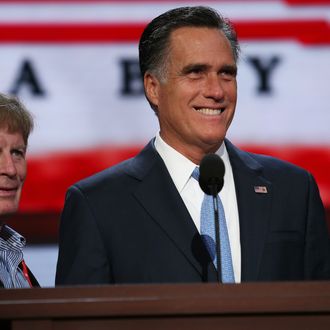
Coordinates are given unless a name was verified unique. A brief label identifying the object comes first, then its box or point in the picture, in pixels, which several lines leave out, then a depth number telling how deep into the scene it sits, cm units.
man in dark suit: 859
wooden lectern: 827
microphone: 848
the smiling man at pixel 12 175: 874
